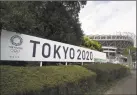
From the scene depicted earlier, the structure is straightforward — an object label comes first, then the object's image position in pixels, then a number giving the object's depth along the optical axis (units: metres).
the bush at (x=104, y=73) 4.46
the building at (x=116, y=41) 42.22
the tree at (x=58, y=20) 5.06
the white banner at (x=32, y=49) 2.50
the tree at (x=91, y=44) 13.17
